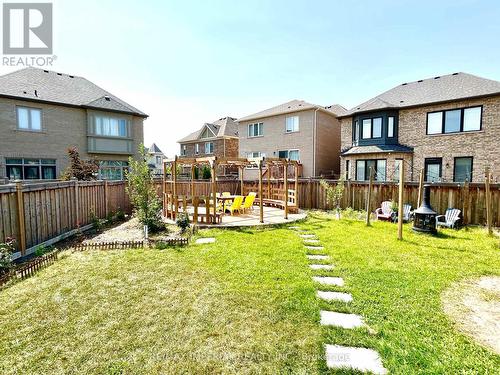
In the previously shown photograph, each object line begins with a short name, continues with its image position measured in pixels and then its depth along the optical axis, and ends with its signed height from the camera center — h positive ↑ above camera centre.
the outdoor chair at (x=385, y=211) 11.83 -1.80
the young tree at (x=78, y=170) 14.63 +0.19
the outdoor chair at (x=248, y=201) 12.98 -1.42
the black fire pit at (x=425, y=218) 9.12 -1.62
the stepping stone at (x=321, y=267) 5.86 -2.11
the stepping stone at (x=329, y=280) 5.09 -2.12
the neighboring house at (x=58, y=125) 16.98 +3.45
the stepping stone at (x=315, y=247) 7.44 -2.12
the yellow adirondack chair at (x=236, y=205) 12.40 -1.53
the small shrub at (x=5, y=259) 5.30 -1.71
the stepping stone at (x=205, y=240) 8.16 -2.11
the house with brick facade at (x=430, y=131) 15.55 +2.69
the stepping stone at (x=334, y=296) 4.41 -2.11
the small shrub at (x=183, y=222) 9.61 -1.78
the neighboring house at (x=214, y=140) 33.31 +4.23
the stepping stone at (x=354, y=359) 2.88 -2.11
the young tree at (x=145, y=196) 9.61 -0.87
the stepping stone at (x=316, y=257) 6.61 -2.13
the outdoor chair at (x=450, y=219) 10.16 -1.85
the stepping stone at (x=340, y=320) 3.70 -2.11
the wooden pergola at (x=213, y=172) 10.25 +0.04
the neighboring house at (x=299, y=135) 22.47 +3.38
